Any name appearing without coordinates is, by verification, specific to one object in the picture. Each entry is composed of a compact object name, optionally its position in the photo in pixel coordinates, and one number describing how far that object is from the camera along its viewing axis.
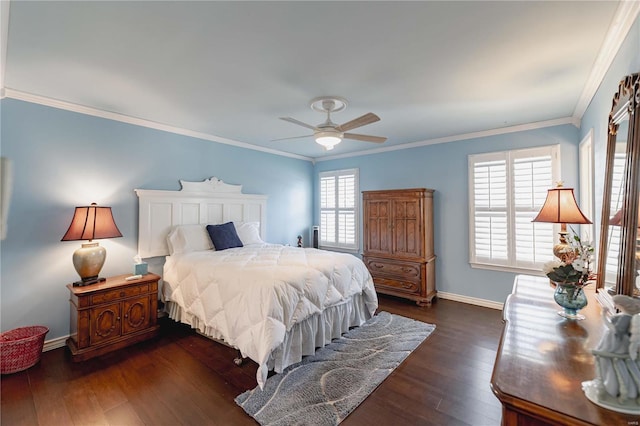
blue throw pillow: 3.78
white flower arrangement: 1.47
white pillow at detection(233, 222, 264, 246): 4.20
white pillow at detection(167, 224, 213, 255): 3.55
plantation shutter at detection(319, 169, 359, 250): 5.42
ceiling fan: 2.76
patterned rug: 1.91
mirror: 1.36
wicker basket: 2.31
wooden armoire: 4.11
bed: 2.26
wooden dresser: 0.80
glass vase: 1.48
